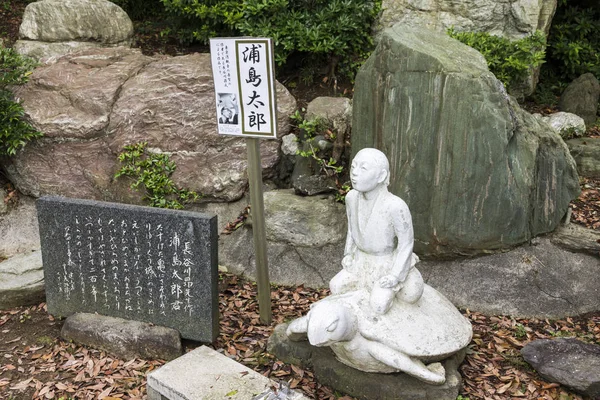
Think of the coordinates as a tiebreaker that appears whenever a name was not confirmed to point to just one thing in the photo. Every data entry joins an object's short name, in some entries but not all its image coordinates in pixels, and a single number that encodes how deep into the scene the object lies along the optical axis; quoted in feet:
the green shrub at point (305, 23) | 24.66
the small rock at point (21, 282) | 18.43
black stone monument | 15.37
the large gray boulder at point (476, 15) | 25.38
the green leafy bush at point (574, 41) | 29.01
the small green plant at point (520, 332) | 16.15
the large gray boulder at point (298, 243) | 19.52
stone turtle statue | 12.47
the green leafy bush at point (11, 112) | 22.29
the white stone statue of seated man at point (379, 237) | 12.92
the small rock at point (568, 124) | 25.00
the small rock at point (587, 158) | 23.63
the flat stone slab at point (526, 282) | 17.28
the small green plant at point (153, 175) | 22.44
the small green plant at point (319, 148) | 21.27
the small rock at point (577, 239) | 17.80
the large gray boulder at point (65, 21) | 26.53
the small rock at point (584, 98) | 26.91
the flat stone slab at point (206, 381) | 13.07
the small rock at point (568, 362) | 13.24
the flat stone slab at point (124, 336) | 15.79
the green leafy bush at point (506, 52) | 23.75
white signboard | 14.69
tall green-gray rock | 16.72
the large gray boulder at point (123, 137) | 22.91
